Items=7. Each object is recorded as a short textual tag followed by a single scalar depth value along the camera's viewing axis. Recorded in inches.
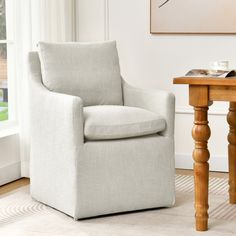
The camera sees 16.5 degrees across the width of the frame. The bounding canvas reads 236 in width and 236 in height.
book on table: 159.9
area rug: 160.9
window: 222.7
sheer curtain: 219.9
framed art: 226.6
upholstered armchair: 169.9
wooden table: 154.3
